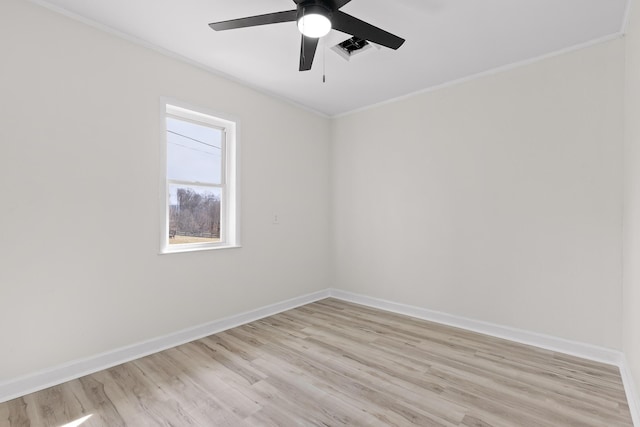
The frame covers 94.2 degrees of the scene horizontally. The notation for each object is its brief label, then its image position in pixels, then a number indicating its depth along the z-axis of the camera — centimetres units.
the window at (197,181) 298
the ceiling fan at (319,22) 175
